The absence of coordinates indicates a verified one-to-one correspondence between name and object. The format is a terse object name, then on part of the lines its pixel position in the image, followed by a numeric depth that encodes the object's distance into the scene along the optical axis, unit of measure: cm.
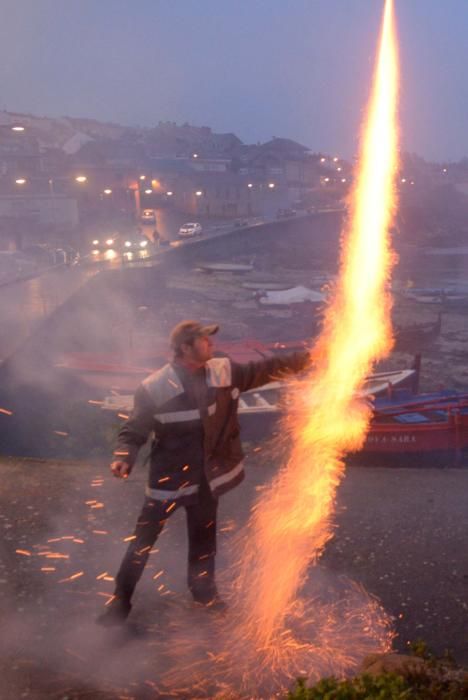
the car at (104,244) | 4278
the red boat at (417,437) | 1104
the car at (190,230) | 5094
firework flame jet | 475
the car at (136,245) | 4072
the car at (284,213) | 6523
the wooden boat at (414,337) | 2373
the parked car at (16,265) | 3232
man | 420
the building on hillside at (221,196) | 7331
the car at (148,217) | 6087
